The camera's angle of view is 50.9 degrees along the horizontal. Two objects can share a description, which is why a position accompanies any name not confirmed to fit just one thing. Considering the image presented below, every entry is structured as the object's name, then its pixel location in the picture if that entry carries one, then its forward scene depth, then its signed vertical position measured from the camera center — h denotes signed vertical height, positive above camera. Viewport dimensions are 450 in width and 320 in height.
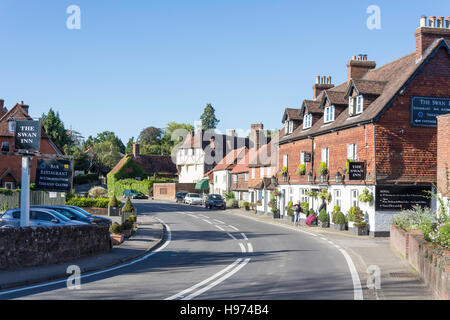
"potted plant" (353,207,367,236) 27.66 -2.63
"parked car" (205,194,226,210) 54.16 -2.70
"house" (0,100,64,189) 49.25 +1.99
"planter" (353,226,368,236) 27.70 -3.05
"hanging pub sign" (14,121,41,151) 16.05 +1.45
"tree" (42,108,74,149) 85.69 +9.56
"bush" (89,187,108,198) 45.06 -1.33
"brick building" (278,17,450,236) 27.31 +2.69
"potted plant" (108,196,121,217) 39.91 -2.52
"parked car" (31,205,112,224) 24.08 -1.86
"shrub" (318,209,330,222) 32.12 -2.57
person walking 33.69 -2.41
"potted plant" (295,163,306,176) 36.84 +0.69
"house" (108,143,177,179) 87.75 +2.33
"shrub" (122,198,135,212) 32.33 -1.98
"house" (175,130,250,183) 83.64 +4.97
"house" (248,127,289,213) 46.06 +0.53
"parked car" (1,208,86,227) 20.31 -1.78
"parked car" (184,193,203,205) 61.53 -2.68
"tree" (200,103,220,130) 127.06 +16.26
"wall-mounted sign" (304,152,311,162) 36.00 +1.66
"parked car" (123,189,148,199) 76.75 -2.59
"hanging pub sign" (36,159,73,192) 19.95 +0.08
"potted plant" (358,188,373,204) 27.03 -1.03
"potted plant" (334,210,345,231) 29.83 -2.62
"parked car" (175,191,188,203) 67.38 -2.53
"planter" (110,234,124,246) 21.97 -2.84
